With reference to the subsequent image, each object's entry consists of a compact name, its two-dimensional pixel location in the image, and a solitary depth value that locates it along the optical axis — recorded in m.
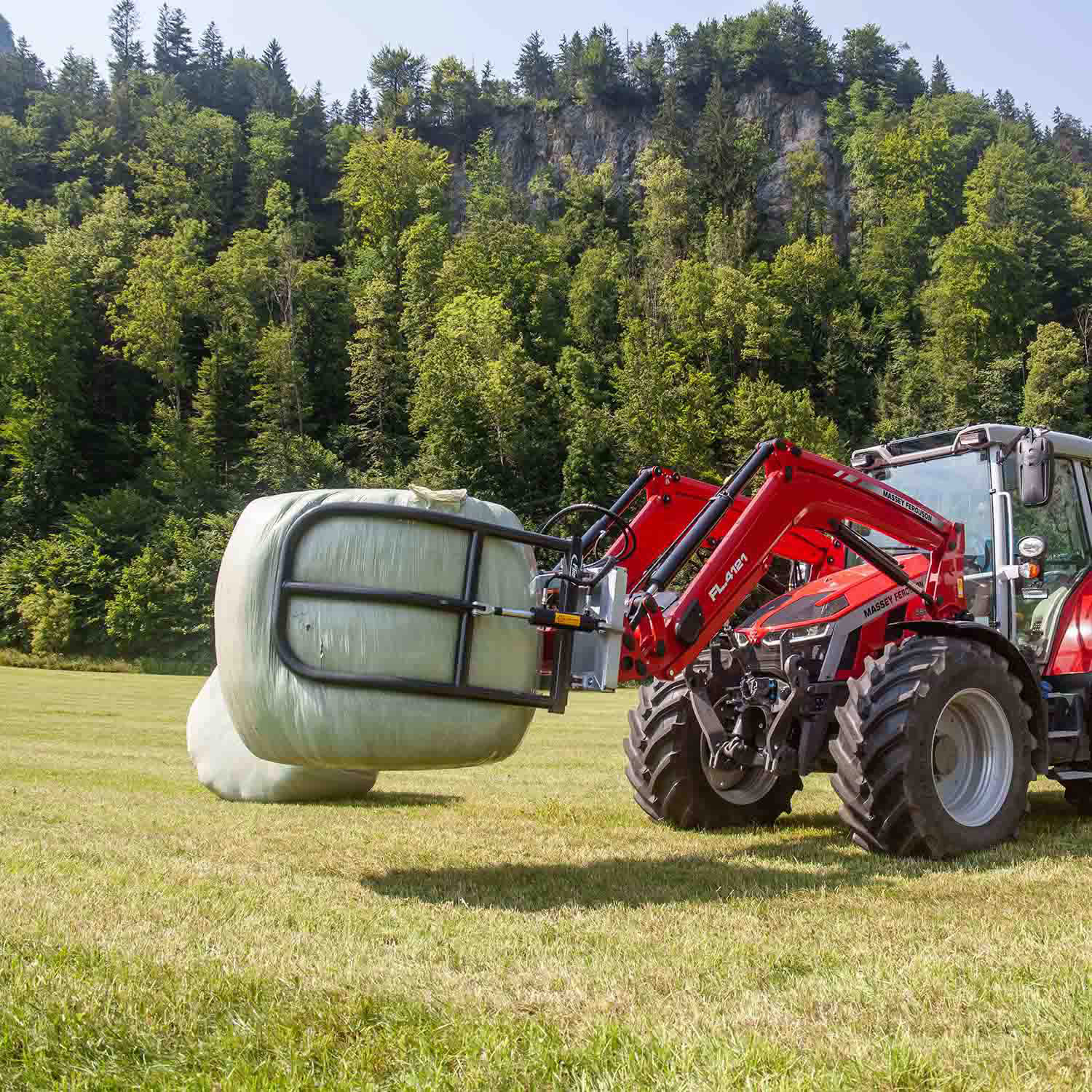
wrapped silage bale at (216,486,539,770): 5.01
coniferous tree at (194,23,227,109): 142.25
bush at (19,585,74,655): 55.19
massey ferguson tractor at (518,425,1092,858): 6.14
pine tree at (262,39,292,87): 151.12
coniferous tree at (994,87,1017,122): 146.75
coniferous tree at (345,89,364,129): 139.50
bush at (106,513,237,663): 55.81
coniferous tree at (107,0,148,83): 152.12
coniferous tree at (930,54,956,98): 148.38
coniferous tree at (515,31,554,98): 142.75
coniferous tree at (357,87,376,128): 138.94
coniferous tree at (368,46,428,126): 130.00
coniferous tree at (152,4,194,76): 157.00
